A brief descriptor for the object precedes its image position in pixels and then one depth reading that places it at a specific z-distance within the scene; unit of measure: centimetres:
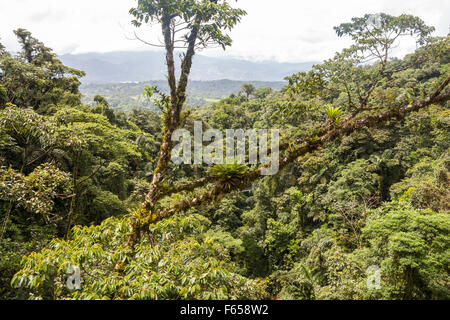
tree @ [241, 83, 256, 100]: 4619
